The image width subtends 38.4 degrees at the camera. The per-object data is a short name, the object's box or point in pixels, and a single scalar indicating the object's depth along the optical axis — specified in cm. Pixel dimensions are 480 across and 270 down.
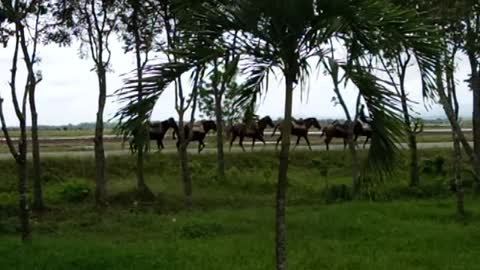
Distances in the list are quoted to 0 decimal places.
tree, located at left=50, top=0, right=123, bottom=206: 1515
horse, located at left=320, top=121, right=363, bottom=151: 2484
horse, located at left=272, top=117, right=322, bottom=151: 2450
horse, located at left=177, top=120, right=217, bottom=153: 2216
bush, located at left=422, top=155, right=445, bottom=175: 2107
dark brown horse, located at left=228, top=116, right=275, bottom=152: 2198
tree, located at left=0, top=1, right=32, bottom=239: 1079
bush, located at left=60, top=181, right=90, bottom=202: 1623
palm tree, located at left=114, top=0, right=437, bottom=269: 639
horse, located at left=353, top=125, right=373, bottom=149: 2167
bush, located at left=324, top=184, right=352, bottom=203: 1633
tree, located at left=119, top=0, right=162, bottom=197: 1537
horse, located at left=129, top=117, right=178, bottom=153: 1808
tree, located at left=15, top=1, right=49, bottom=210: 1201
